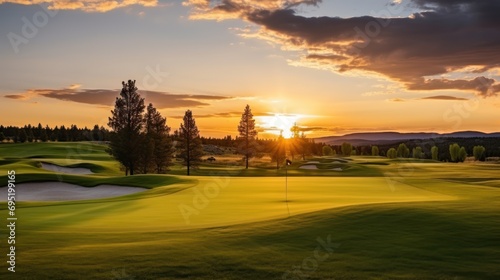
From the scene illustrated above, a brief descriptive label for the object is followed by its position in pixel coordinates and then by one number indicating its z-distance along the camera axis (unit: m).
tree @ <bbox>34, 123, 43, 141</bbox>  191.86
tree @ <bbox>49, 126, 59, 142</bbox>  197.75
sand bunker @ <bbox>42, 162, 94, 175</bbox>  77.69
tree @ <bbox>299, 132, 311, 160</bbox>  154.46
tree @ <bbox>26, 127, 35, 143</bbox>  184.25
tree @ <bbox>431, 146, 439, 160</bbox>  167.12
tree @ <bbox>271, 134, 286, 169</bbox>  106.65
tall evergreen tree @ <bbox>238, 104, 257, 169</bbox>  100.12
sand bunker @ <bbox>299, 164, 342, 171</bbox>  97.81
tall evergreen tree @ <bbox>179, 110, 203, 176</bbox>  84.16
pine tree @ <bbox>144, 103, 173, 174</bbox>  80.75
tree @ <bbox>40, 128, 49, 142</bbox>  187.38
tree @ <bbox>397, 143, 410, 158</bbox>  183.75
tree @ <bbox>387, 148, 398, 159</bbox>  179.50
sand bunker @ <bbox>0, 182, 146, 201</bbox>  40.62
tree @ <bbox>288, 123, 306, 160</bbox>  157.38
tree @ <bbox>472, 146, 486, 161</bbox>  158.26
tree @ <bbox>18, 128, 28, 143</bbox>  179.62
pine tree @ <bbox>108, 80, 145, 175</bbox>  67.56
